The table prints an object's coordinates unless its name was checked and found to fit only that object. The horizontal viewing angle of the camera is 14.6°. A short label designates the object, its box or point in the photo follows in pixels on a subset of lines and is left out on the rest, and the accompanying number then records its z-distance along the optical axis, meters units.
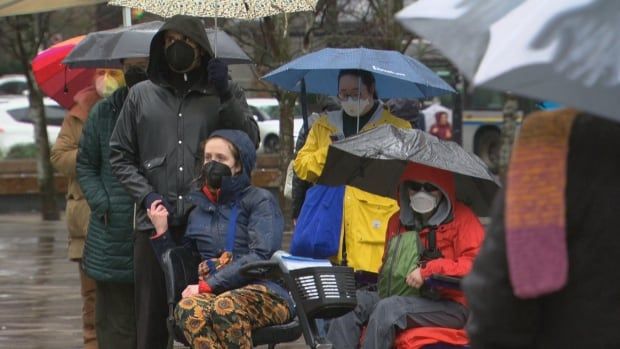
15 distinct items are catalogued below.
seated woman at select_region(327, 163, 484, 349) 9.85
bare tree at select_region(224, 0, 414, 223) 27.31
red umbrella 15.50
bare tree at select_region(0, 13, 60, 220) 34.26
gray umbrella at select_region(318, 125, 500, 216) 10.14
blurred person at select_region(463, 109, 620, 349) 5.41
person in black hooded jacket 11.87
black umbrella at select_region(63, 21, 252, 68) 13.64
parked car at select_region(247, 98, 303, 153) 51.82
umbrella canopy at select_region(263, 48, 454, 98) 13.17
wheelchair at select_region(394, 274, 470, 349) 9.72
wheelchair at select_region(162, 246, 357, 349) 10.10
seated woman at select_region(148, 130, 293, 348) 10.54
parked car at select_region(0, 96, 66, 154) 47.73
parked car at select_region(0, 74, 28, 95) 64.75
